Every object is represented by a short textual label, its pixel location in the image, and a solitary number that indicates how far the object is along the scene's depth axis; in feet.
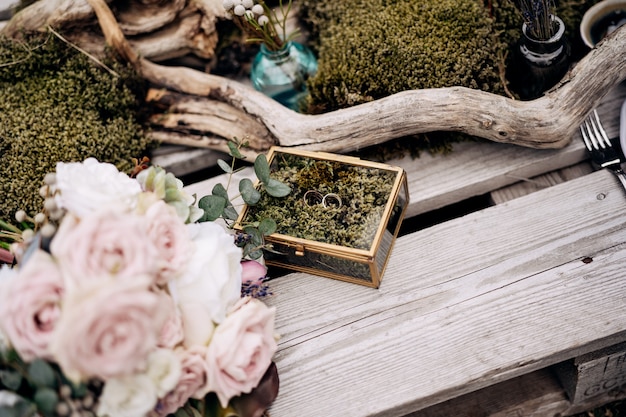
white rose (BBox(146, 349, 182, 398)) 3.50
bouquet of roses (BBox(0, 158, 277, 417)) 3.03
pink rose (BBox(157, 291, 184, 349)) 3.64
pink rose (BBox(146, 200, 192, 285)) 3.59
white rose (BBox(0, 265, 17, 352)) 3.32
